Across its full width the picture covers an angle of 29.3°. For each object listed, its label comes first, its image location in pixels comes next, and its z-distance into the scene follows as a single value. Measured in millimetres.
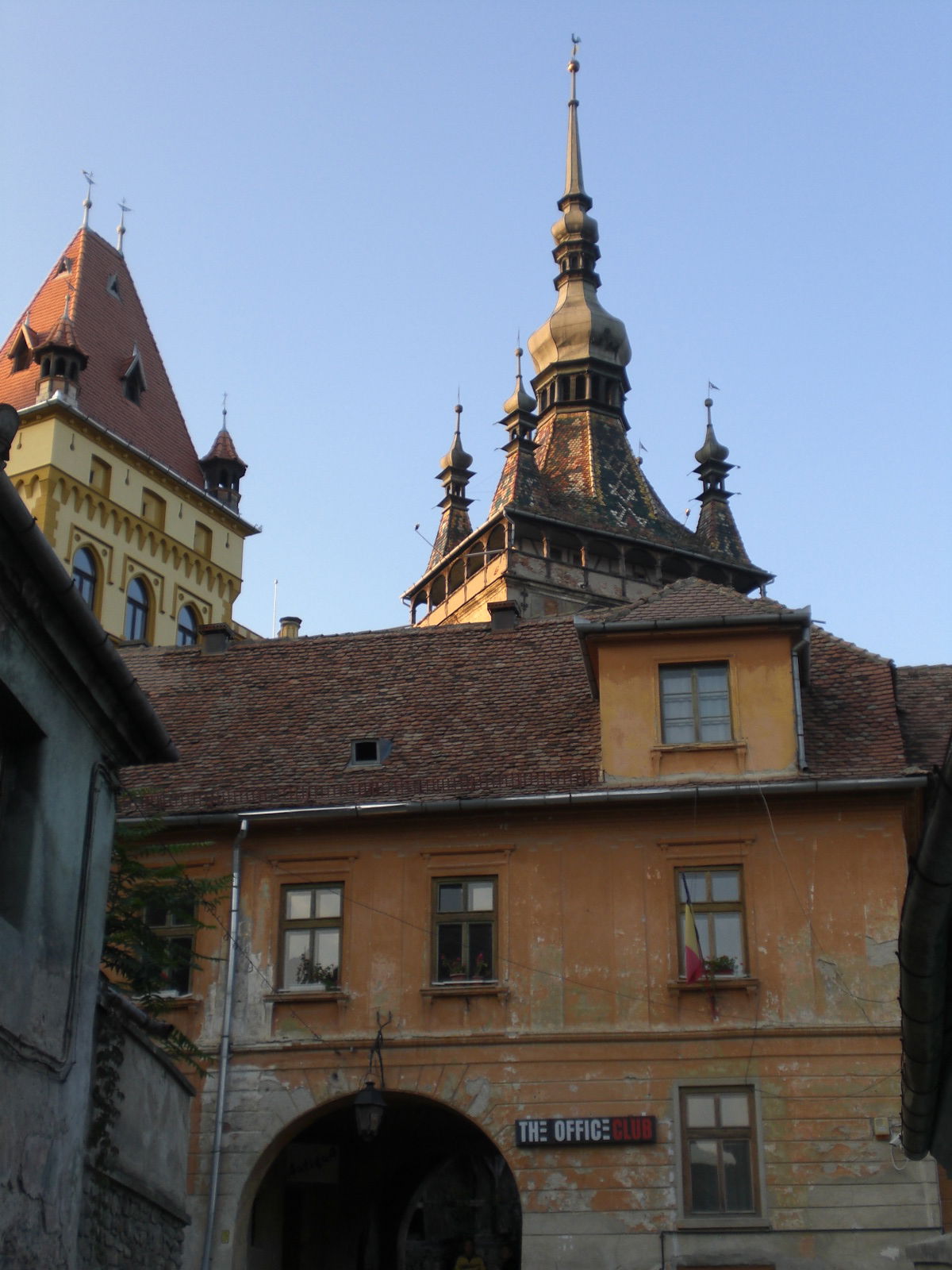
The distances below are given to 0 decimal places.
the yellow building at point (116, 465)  49469
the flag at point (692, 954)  20250
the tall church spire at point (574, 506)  61781
